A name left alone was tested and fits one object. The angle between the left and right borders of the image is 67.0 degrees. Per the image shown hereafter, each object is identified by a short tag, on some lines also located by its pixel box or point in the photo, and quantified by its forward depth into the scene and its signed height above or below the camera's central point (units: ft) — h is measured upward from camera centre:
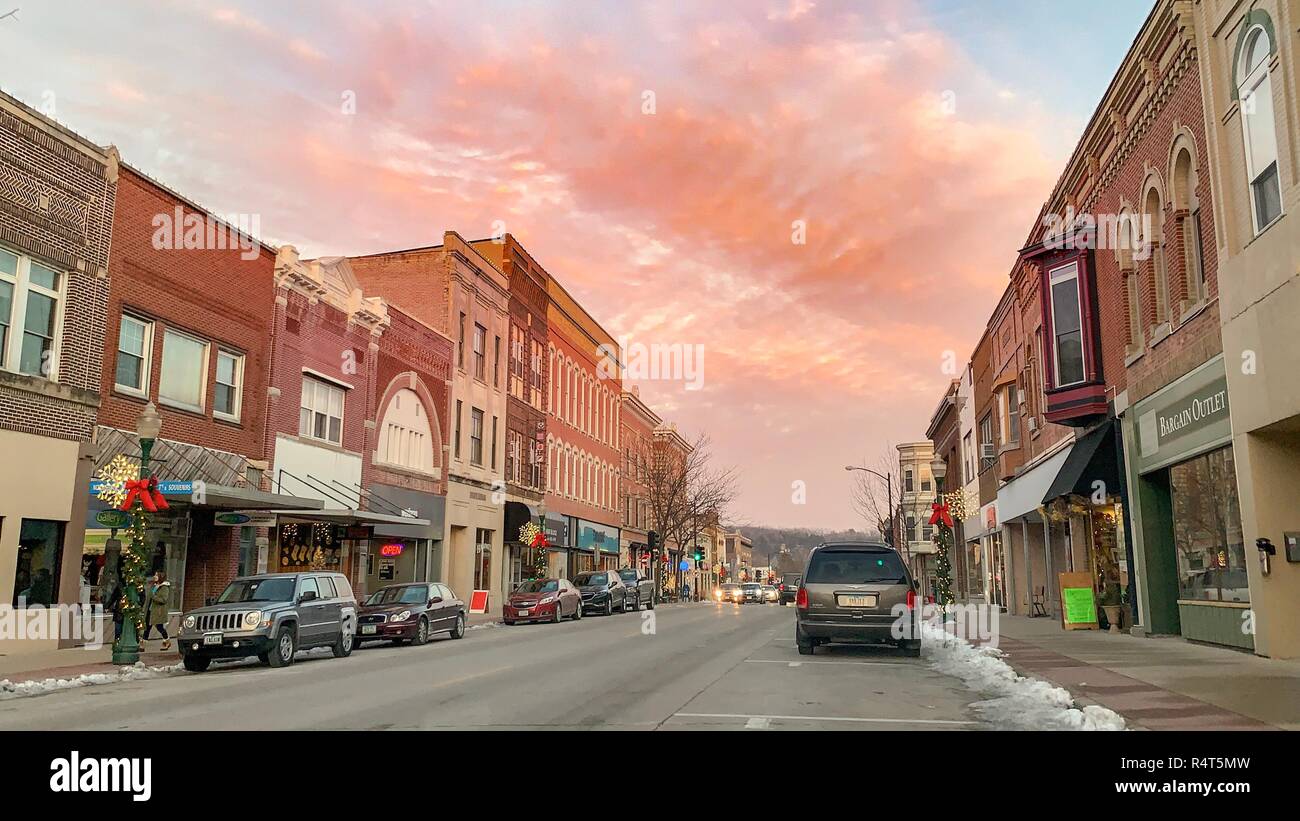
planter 68.39 -3.03
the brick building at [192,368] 70.44 +15.62
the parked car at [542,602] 100.63 -3.27
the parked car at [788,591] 158.10 -3.27
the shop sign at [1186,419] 50.34 +8.50
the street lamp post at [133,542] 55.01 +1.53
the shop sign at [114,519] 56.70 +2.83
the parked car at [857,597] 53.88 -1.40
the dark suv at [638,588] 135.23 -2.43
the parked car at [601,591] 119.34 -2.50
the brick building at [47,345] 60.95 +14.43
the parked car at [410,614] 72.90 -3.37
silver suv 53.57 -2.93
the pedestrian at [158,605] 65.41 -2.42
